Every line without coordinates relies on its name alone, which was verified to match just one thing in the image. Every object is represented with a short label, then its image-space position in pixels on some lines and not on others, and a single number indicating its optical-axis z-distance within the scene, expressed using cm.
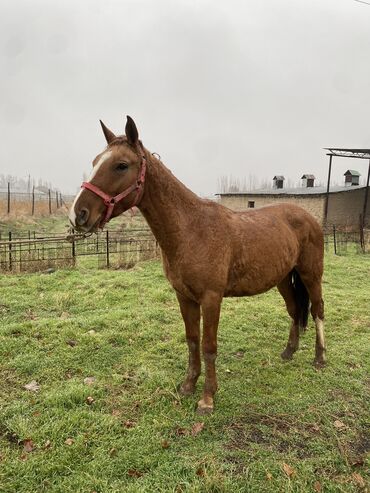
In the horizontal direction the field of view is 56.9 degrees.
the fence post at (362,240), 1551
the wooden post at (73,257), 1047
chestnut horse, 288
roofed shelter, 2327
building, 2677
